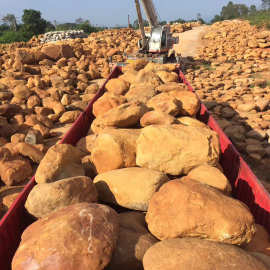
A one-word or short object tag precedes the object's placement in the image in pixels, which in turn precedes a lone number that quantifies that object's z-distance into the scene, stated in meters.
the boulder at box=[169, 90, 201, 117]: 3.37
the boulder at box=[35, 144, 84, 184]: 2.04
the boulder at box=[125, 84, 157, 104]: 3.72
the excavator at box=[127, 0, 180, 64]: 9.31
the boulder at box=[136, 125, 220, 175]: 2.12
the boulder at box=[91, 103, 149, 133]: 2.80
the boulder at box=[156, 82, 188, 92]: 4.00
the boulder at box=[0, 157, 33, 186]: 3.41
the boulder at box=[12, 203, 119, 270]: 1.20
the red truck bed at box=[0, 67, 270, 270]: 1.71
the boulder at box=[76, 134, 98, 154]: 2.88
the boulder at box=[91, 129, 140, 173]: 2.27
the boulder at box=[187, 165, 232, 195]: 1.86
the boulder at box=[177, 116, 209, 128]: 3.00
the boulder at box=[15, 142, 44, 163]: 3.82
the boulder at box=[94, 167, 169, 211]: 1.83
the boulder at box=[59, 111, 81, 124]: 5.45
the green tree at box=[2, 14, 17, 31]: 46.55
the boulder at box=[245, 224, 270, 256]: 1.64
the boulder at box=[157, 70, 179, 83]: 5.05
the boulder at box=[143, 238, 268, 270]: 1.18
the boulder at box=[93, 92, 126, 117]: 3.57
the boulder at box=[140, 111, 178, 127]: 2.69
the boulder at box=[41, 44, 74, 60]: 11.95
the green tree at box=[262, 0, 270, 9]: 50.97
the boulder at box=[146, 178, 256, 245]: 1.44
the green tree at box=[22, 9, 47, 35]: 33.04
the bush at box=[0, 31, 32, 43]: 28.75
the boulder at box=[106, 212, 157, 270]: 1.42
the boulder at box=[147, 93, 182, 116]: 3.07
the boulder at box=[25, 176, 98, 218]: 1.68
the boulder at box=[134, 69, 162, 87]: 4.56
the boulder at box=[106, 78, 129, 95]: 4.51
